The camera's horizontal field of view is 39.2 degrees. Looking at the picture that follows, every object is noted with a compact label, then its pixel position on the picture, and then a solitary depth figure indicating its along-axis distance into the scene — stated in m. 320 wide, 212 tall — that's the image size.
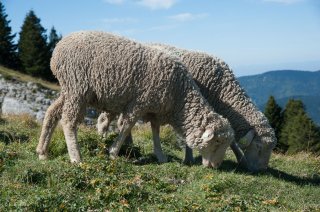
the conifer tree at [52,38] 54.60
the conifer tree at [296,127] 44.03
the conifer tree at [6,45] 50.14
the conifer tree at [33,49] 49.56
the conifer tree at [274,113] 53.47
